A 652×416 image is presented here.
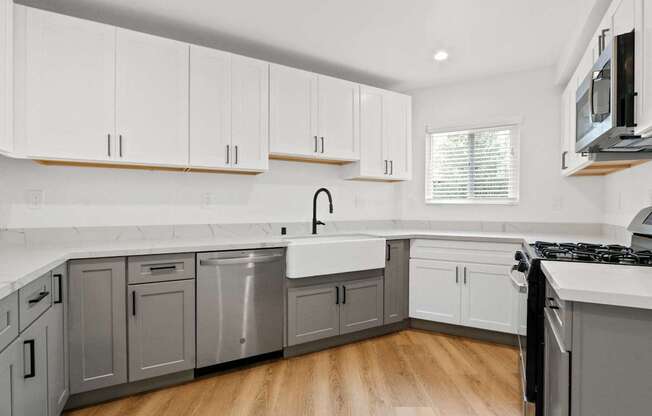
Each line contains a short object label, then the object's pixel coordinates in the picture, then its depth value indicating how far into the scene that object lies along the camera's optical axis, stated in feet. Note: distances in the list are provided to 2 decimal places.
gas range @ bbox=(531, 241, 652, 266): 5.69
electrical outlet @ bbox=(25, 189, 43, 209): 8.21
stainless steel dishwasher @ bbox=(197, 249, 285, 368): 8.30
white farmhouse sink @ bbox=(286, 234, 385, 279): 9.30
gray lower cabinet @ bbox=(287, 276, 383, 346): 9.55
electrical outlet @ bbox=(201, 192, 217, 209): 10.23
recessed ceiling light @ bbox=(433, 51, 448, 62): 10.79
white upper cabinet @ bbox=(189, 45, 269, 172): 9.09
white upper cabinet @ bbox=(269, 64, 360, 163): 10.37
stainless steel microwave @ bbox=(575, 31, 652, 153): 4.89
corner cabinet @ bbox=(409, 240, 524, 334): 10.37
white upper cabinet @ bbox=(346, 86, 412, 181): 12.12
